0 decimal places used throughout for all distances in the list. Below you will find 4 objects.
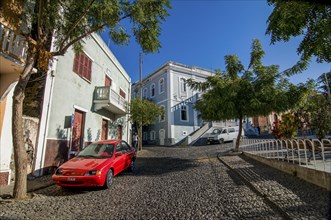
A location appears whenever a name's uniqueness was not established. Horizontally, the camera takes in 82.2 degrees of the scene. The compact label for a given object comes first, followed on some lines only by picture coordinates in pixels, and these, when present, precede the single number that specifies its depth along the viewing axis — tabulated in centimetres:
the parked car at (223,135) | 2150
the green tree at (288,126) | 1146
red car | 563
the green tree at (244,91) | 1032
